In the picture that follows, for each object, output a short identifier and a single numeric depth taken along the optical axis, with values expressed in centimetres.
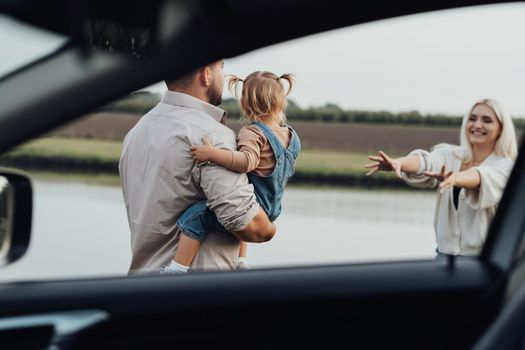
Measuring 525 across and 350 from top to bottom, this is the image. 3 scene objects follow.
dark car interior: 129
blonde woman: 344
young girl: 290
